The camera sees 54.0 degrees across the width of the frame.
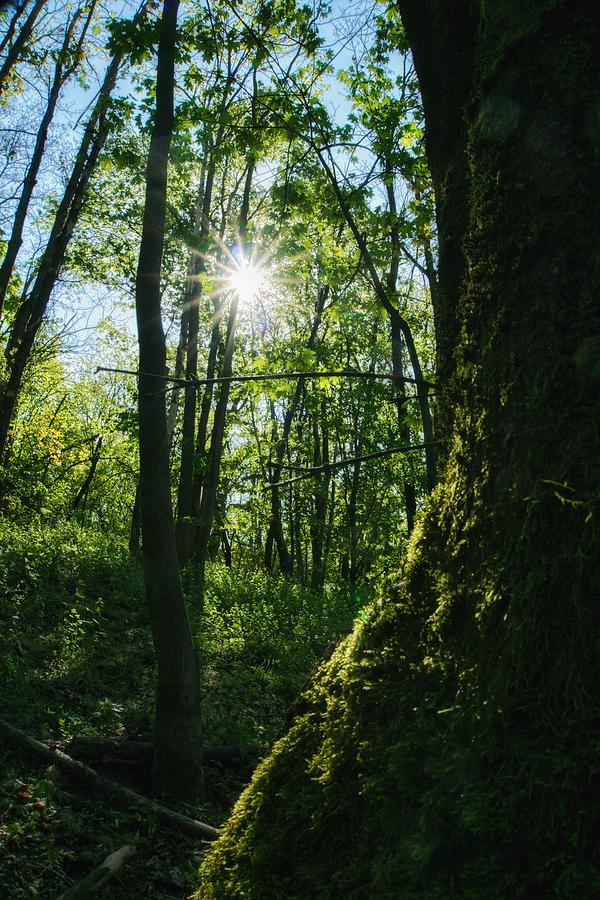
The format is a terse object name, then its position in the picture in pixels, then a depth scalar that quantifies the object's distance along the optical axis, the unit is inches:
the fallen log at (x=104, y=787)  203.5
